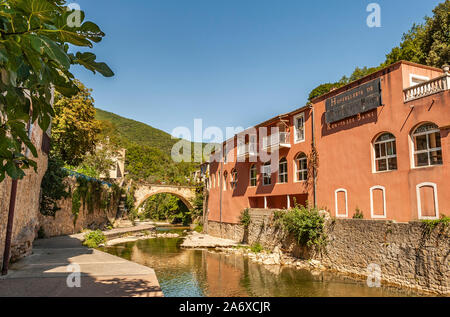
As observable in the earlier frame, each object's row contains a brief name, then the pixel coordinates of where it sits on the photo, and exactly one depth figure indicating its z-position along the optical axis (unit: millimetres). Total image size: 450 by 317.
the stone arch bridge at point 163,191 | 36031
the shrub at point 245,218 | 19234
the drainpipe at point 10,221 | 7601
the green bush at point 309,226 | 13281
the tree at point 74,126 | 17750
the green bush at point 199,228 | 30019
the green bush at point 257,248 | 16922
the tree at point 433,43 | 18312
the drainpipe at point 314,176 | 14777
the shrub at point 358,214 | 12305
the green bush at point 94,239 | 16506
